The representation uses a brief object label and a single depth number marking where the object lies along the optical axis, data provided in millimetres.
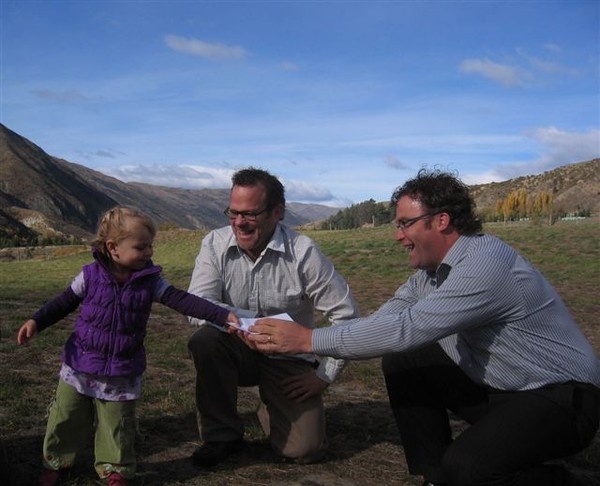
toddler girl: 3404
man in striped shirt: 2957
